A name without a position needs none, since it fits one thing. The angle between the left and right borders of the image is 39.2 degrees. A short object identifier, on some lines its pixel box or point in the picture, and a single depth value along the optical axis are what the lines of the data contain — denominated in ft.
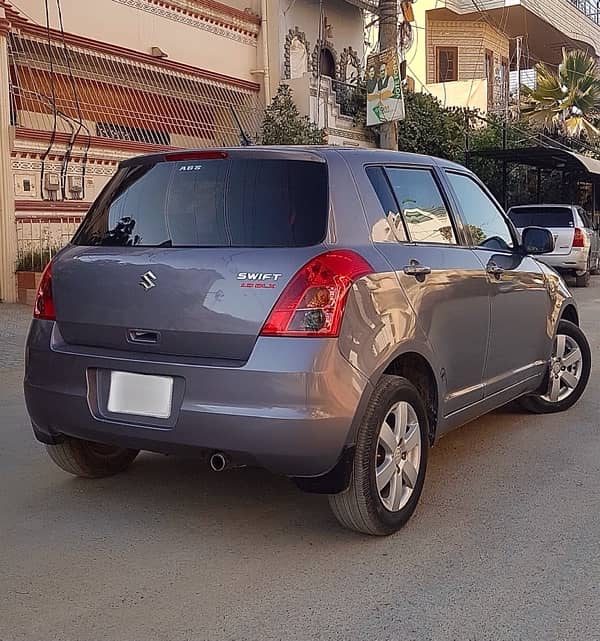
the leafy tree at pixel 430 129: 62.64
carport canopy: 60.23
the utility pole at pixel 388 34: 42.83
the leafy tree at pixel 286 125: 53.93
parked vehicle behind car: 52.06
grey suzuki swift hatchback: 11.54
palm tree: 79.46
